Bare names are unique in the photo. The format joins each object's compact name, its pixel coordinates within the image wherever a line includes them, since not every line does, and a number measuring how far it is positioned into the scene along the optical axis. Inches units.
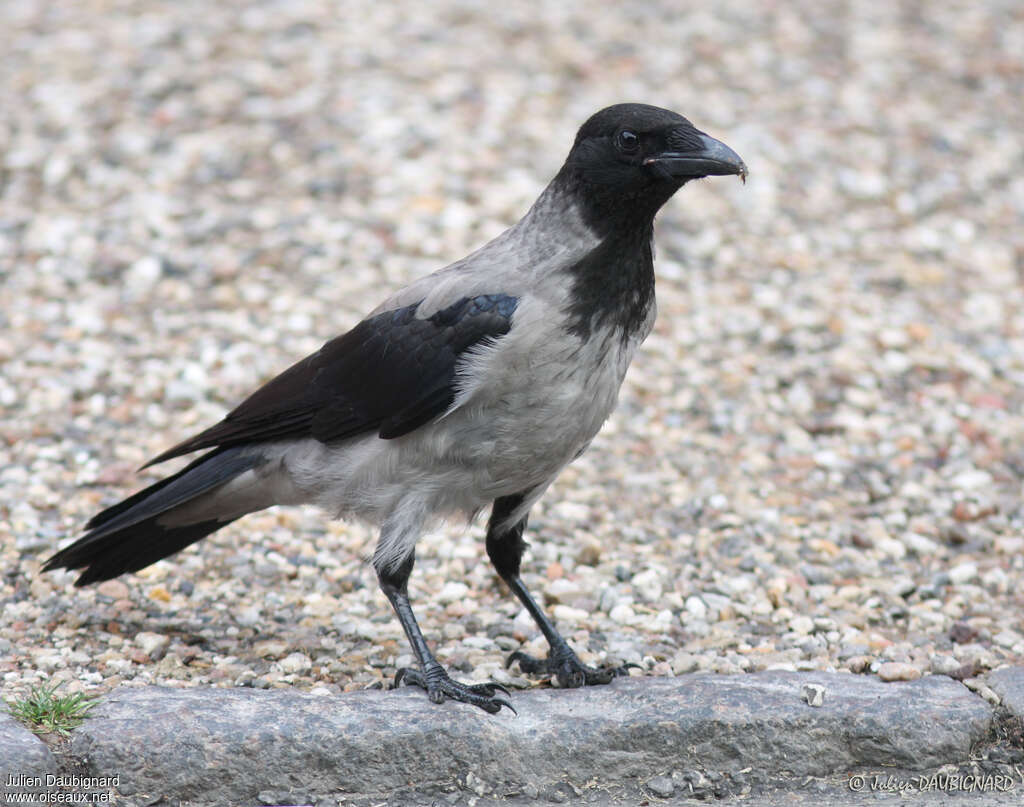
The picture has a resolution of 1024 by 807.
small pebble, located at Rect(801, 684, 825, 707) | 358.9
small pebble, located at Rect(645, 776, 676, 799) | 344.2
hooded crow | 368.2
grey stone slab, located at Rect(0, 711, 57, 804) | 313.6
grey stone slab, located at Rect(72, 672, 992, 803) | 332.2
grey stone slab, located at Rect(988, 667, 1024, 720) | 367.3
